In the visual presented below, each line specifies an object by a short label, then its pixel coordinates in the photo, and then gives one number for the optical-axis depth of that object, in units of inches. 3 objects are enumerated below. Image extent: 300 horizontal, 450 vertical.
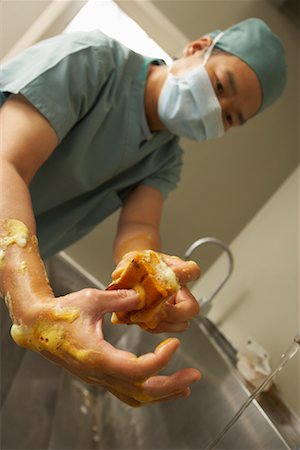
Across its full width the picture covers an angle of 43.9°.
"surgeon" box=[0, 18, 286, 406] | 14.0
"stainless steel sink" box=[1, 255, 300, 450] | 33.1
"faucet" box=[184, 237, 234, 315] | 47.1
